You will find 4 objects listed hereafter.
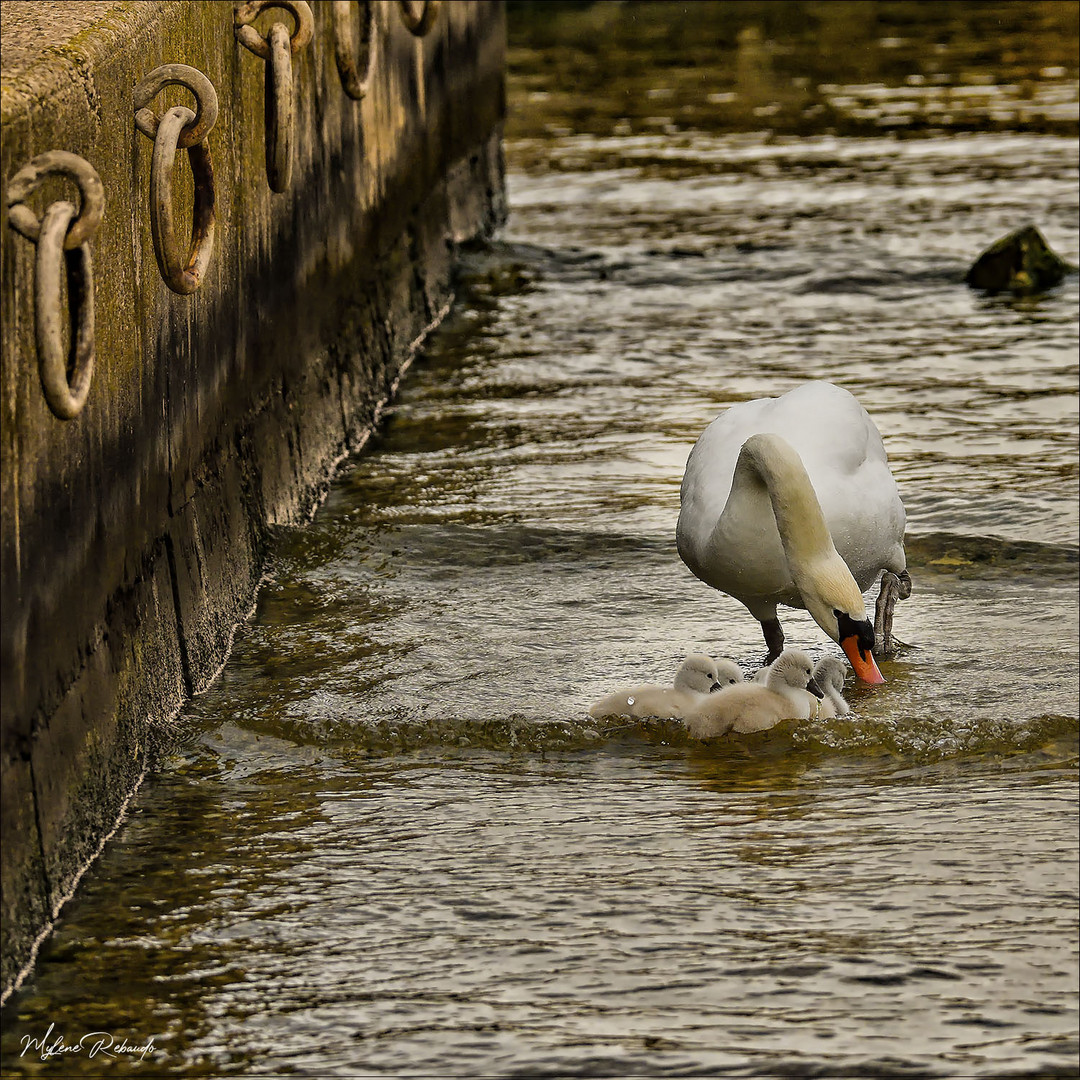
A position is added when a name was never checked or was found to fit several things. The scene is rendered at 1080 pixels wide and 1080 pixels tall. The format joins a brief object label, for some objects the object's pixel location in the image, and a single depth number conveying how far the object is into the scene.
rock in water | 22.64
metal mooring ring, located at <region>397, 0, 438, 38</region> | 20.02
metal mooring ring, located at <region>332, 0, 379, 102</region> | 16.58
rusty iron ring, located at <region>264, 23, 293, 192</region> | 13.40
